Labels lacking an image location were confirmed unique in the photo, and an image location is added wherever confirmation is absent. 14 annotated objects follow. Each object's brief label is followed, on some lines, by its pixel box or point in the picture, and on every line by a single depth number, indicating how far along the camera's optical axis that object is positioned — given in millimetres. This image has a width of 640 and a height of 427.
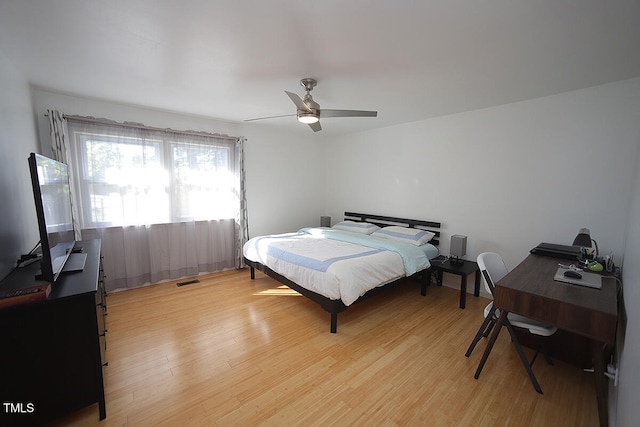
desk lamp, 2107
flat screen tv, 1459
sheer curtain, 3295
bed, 2611
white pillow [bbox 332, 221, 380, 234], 4477
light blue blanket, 3291
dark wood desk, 1490
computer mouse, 1931
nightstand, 3182
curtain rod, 3133
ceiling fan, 2420
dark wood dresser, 1355
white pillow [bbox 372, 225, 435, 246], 3770
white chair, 1896
